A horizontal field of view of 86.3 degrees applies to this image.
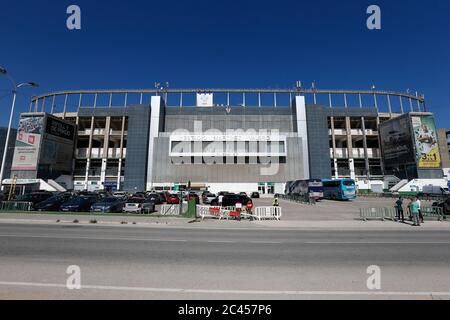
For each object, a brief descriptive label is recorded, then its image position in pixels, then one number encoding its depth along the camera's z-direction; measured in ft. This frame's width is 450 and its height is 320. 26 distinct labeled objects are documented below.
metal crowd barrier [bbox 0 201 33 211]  70.28
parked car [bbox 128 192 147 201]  80.94
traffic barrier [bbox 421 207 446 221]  63.21
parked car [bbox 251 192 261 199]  178.29
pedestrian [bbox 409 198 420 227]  53.26
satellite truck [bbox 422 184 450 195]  167.29
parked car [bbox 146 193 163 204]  102.93
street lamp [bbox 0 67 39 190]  64.98
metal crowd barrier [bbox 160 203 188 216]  69.34
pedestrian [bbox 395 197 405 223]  58.84
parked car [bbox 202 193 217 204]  113.41
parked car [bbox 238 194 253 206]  75.72
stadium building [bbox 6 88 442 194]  212.02
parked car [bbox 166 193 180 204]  106.73
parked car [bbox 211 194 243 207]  77.05
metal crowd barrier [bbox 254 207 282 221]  64.31
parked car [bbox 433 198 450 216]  72.43
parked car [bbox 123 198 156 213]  71.87
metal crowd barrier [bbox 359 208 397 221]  63.00
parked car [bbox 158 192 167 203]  108.68
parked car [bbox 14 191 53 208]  78.25
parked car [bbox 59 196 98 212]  69.82
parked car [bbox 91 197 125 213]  69.10
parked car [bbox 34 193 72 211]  72.38
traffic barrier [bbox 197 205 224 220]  64.64
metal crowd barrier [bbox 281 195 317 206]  109.81
